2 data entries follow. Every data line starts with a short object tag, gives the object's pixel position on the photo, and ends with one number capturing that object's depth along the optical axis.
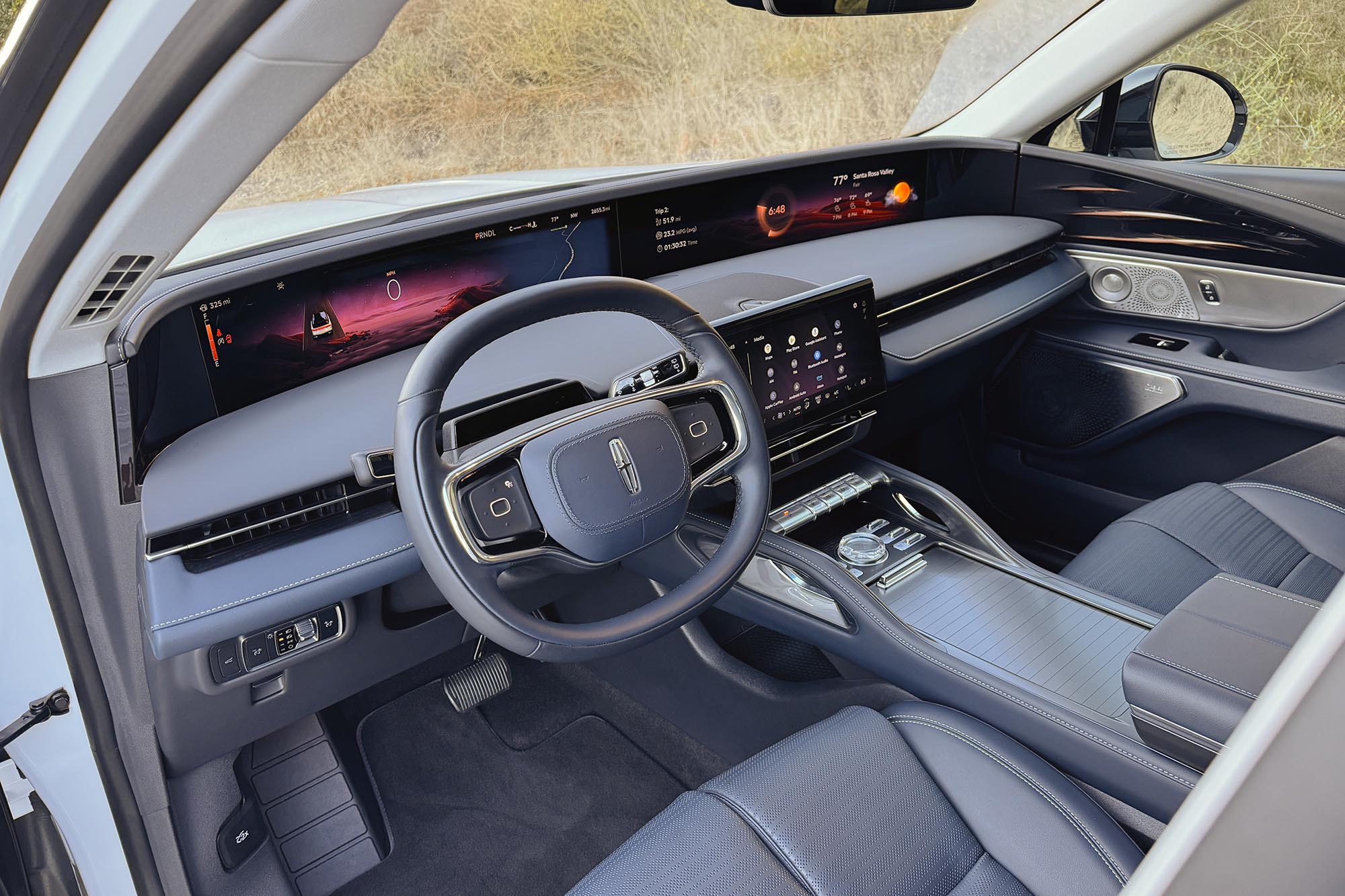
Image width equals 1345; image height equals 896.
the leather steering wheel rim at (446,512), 1.09
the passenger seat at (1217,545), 1.73
